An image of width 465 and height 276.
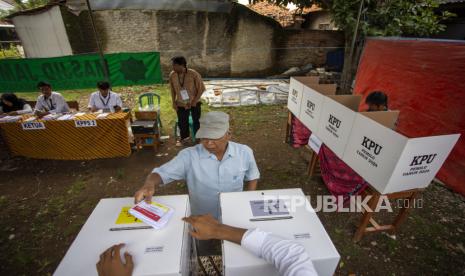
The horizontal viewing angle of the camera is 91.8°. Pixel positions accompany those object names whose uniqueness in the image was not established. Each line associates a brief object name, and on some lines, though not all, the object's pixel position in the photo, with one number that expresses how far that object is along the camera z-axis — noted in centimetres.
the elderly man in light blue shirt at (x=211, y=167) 193
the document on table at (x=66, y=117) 494
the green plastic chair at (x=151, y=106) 597
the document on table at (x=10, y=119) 499
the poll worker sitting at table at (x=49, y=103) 534
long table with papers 497
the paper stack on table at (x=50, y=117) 496
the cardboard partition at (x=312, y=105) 440
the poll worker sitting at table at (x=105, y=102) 561
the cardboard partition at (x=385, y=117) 327
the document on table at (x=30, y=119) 495
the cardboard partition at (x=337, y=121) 360
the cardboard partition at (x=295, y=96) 511
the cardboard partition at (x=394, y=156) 256
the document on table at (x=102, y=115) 507
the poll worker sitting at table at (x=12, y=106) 553
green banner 791
